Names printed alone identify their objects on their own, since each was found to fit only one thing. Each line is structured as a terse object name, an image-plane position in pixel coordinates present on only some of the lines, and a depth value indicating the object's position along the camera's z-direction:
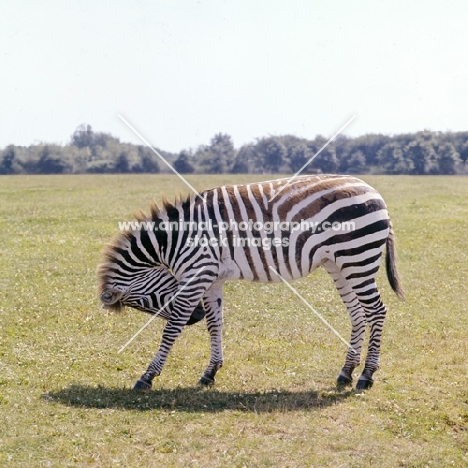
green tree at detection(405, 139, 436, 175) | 58.31
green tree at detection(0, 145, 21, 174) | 69.88
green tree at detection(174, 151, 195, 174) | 65.44
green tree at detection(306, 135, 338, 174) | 52.59
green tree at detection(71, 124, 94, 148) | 80.81
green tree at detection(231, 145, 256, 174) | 66.06
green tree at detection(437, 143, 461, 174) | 57.81
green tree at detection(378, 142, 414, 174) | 58.28
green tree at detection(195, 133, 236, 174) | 66.81
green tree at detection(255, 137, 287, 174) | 64.81
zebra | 8.26
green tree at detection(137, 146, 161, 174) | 71.12
